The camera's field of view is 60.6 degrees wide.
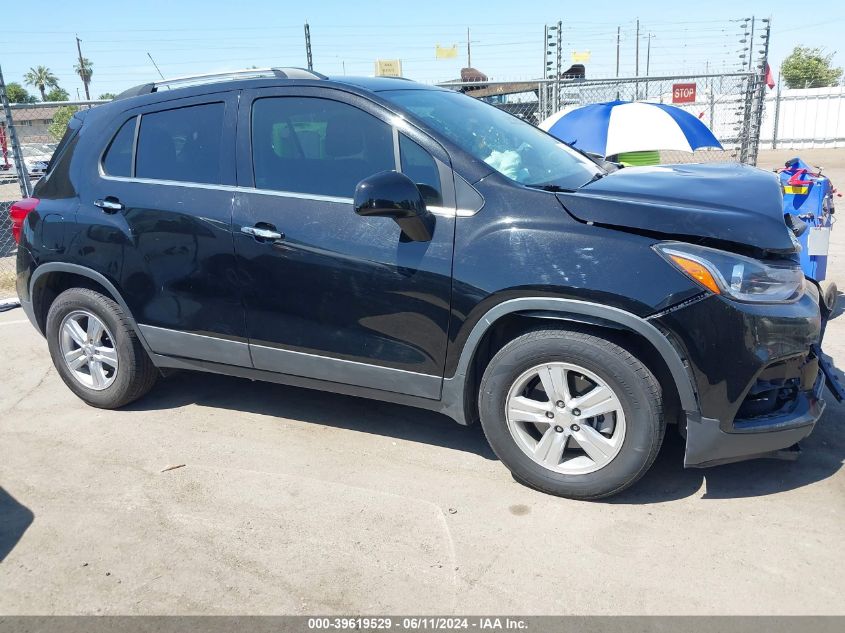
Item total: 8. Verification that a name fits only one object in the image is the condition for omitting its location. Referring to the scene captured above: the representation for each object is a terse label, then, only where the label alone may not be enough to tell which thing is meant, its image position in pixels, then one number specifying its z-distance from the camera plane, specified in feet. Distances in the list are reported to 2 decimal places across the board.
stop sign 40.40
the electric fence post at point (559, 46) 33.82
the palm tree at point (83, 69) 178.47
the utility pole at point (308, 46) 29.55
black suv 9.67
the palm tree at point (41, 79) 293.43
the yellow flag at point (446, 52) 43.27
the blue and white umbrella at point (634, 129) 22.58
